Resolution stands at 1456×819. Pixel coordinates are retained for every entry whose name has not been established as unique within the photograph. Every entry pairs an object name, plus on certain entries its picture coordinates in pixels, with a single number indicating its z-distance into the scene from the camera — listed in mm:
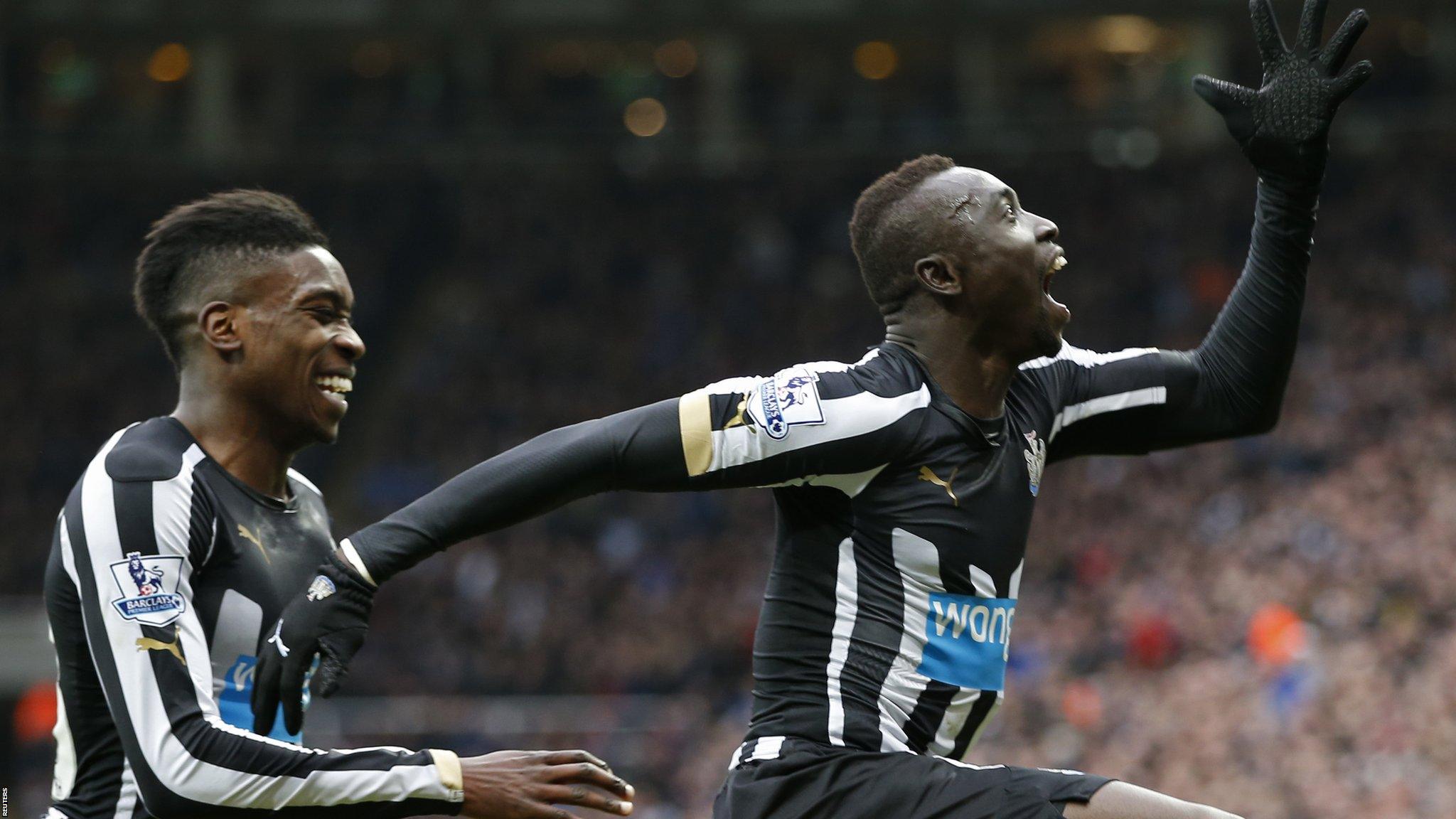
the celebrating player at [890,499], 6203
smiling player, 6258
